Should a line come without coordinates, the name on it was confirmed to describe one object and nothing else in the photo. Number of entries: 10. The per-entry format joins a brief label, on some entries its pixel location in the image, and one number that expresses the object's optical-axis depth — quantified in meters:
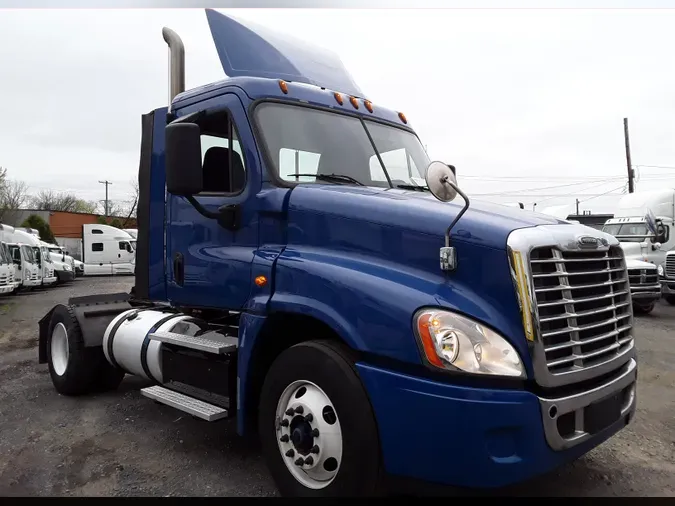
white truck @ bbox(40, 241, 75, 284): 26.11
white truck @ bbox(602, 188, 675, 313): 12.30
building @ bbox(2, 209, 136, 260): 44.09
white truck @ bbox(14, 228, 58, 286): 22.08
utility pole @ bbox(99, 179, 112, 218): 71.88
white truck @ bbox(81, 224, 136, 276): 29.73
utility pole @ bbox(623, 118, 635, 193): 29.64
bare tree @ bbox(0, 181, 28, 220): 37.66
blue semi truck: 2.67
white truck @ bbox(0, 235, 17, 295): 18.34
